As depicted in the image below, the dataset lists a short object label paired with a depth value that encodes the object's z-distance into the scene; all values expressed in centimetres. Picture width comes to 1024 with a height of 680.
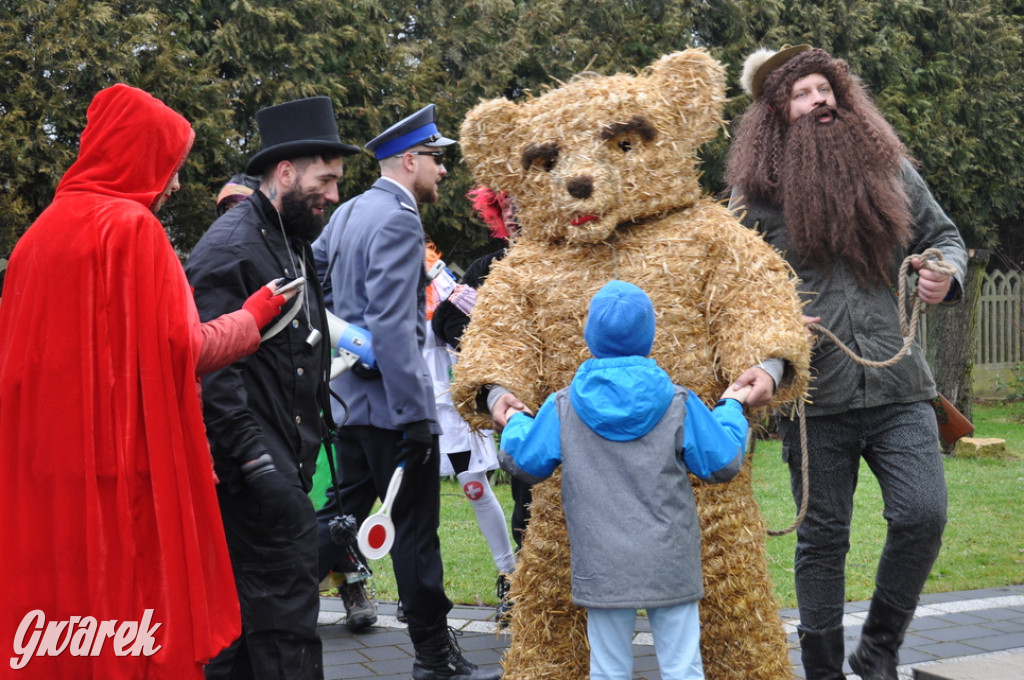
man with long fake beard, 388
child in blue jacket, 312
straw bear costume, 350
